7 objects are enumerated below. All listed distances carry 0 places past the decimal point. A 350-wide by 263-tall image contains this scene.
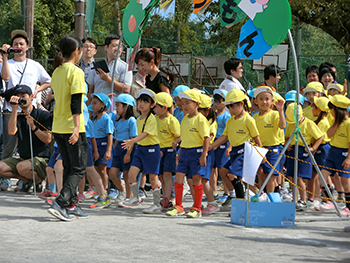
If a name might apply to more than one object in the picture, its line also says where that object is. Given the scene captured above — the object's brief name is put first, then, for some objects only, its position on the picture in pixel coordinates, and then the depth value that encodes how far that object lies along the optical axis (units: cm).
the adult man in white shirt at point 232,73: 1388
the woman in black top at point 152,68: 1240
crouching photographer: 1302
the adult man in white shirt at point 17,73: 1350
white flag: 976
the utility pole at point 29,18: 2318
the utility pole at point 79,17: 1635
